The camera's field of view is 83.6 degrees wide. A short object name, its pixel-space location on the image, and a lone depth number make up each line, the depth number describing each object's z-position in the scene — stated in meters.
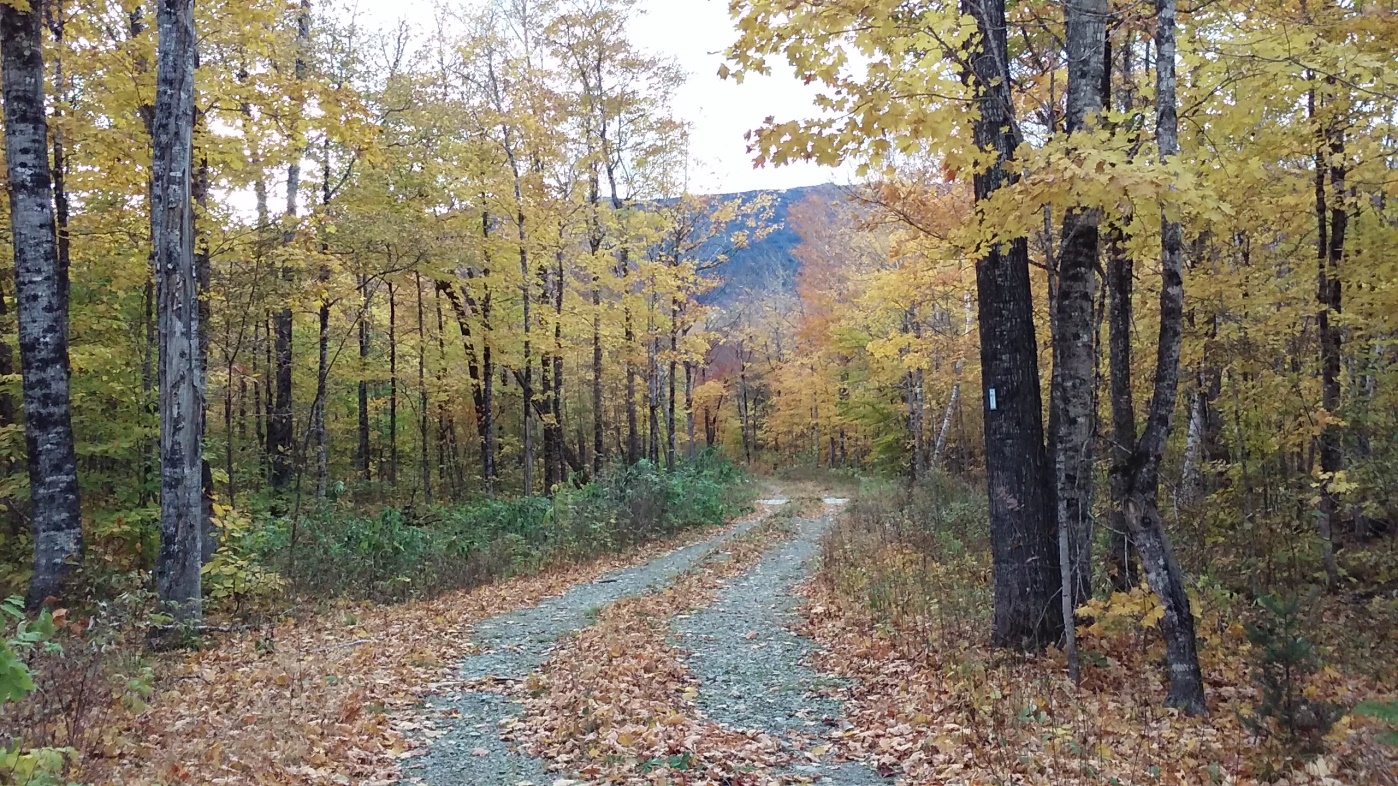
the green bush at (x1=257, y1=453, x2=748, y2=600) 11.67
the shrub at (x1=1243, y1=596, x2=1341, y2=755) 4.63
